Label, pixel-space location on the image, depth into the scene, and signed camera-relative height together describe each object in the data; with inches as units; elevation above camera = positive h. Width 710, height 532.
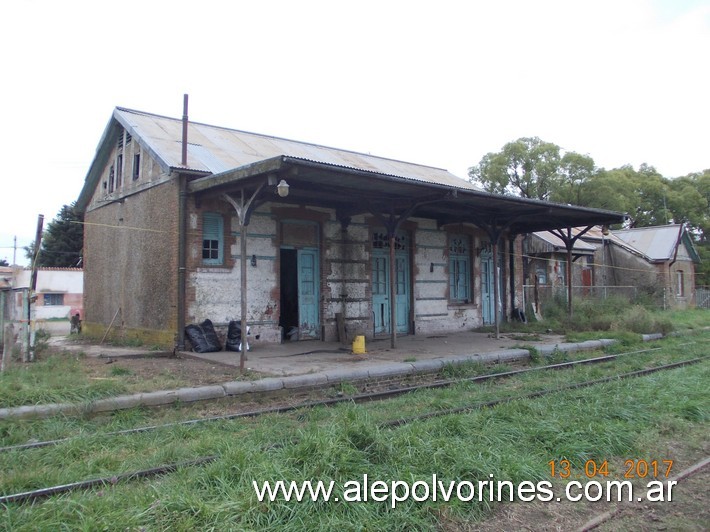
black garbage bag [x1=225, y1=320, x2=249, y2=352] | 455.8 -37.6
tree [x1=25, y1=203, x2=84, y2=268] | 1408.7 +126.5
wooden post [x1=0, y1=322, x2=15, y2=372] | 344.8 -31.9
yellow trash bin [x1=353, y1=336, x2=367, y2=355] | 454.0 -44.8
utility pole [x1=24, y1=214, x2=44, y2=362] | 395.2 -12.6
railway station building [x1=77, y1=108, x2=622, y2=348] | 455.8 +53.6
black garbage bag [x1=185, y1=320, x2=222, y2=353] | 445.1 -37.3
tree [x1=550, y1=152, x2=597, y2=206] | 1380.4 +275.2
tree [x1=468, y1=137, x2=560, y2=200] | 1411.2 +313.8
